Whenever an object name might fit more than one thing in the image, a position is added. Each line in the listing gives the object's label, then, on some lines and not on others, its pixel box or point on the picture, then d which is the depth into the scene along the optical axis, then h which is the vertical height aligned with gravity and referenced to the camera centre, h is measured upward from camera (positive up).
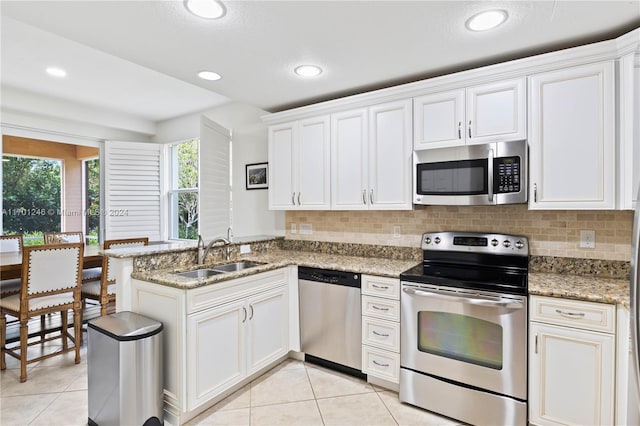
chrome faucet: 2.74 -0.31
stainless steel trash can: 1.93 -0.93
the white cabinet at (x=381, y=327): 2.43 -0.85
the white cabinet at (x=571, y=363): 1.77 -0.82
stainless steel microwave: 2.23 +0.25
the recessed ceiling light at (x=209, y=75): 2.61 +1.05
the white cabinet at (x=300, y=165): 3.12 +0.43
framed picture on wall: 3.85 +0.40
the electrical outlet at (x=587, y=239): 2.26 -0.20
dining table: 2.85 -0.45
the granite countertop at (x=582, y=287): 1.77 -0.44
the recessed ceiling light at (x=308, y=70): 2.52 +1.05
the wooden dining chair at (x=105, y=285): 3.24 -0.73
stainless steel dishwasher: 2.62 -0.86
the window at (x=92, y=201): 4.76 +0.14
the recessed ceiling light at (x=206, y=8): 1.71 +1.04
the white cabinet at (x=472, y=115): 2.26 +0.67
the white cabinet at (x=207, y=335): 2.10 -0.83
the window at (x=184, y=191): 4.93 +0.28
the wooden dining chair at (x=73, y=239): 3.61 -0.34
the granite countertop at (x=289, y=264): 2.18 -0.43
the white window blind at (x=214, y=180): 3.38 +0.32
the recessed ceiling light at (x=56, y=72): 3.25 +1.35
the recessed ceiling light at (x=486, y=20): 1.82 +1.05
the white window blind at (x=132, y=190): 4.73 +0.30
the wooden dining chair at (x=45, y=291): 2.66 -0.65
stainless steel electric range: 1.99 -0.79
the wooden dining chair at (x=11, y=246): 3.22 -0.38
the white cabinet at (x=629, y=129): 1.91 +0.46
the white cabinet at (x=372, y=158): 2.71 +0.44
